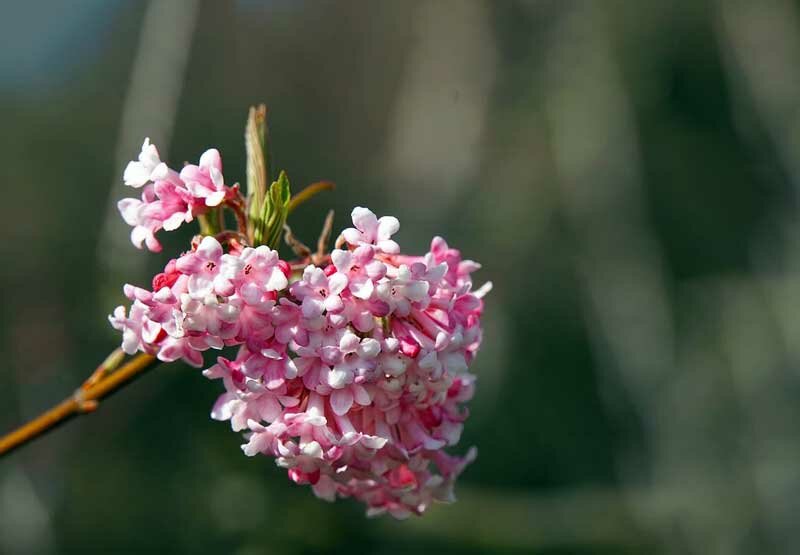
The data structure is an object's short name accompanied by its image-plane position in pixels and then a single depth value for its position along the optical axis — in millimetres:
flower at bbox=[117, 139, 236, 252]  565
